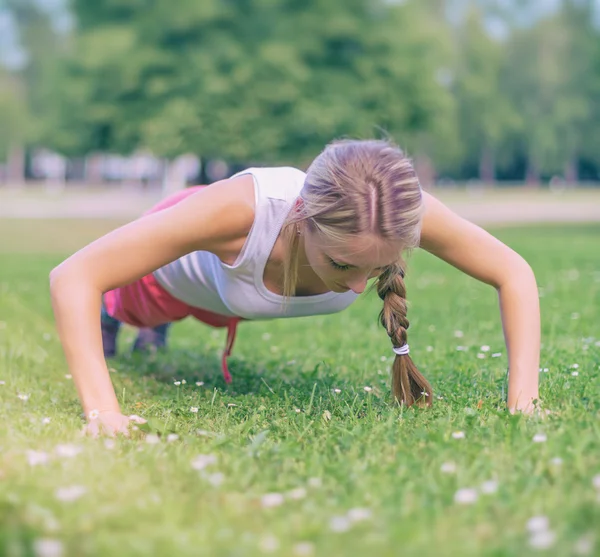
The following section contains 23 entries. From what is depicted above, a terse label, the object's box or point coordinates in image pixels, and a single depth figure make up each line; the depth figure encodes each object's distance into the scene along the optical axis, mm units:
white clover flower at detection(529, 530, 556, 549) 2162
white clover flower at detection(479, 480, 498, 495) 2580
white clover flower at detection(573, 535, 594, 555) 2164
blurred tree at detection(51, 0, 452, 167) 28219
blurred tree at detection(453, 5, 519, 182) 52312
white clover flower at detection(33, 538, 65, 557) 2074
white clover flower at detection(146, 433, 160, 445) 3125
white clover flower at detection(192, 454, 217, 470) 2873
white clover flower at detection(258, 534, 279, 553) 2150
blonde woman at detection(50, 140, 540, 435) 3396
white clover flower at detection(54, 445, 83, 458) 2795
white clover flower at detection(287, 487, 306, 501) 2648
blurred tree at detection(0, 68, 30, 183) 60250
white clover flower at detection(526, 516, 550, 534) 2297
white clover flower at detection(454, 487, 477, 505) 2512
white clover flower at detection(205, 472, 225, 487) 2705
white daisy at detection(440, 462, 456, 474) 2793
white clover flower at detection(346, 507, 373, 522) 2391
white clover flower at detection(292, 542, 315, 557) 2141
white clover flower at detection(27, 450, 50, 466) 2824
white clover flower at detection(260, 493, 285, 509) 2553
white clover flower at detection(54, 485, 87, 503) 2449
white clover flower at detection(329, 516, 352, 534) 2294
